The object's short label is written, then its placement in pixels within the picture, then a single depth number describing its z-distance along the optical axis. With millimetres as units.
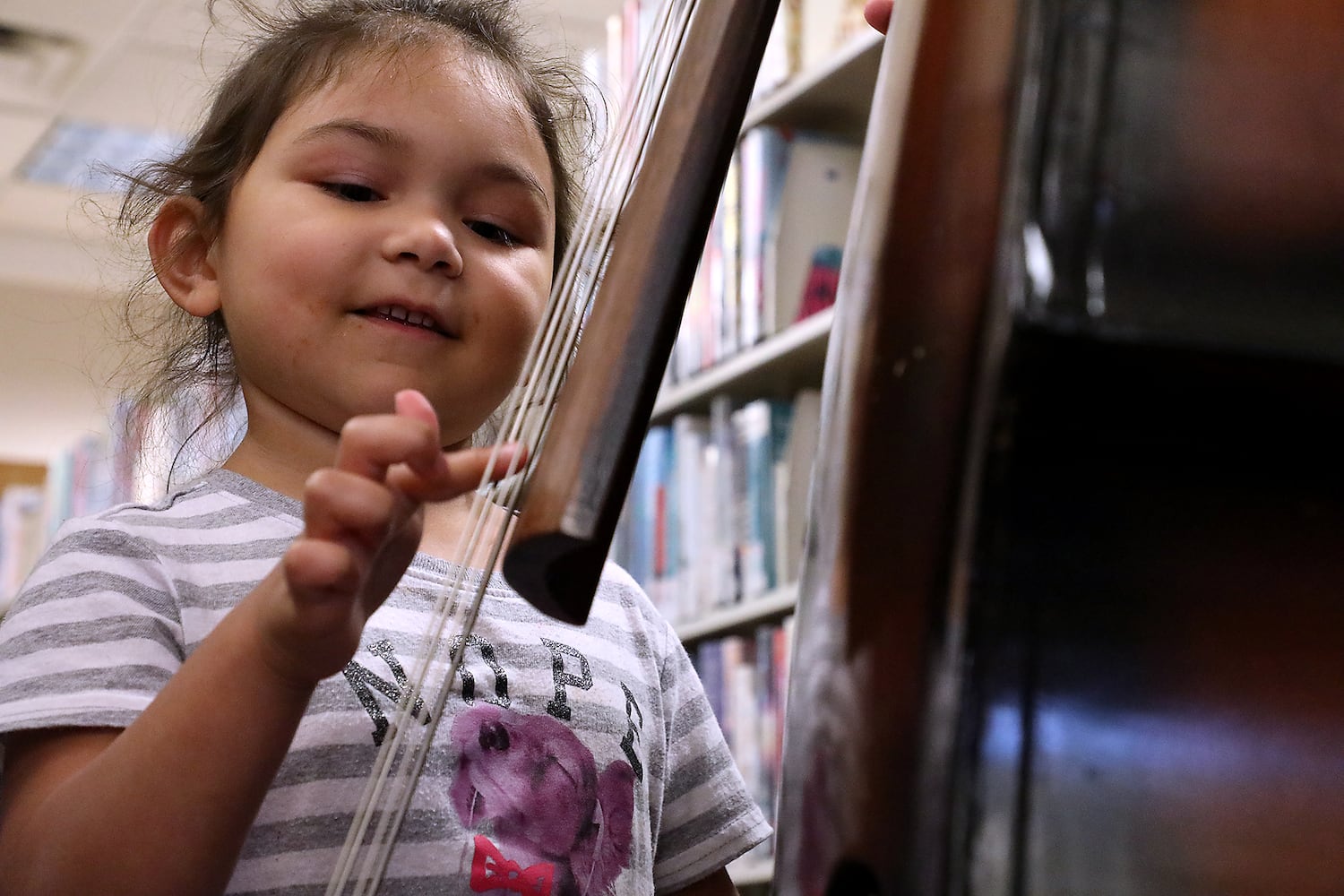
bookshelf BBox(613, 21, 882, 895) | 1656
